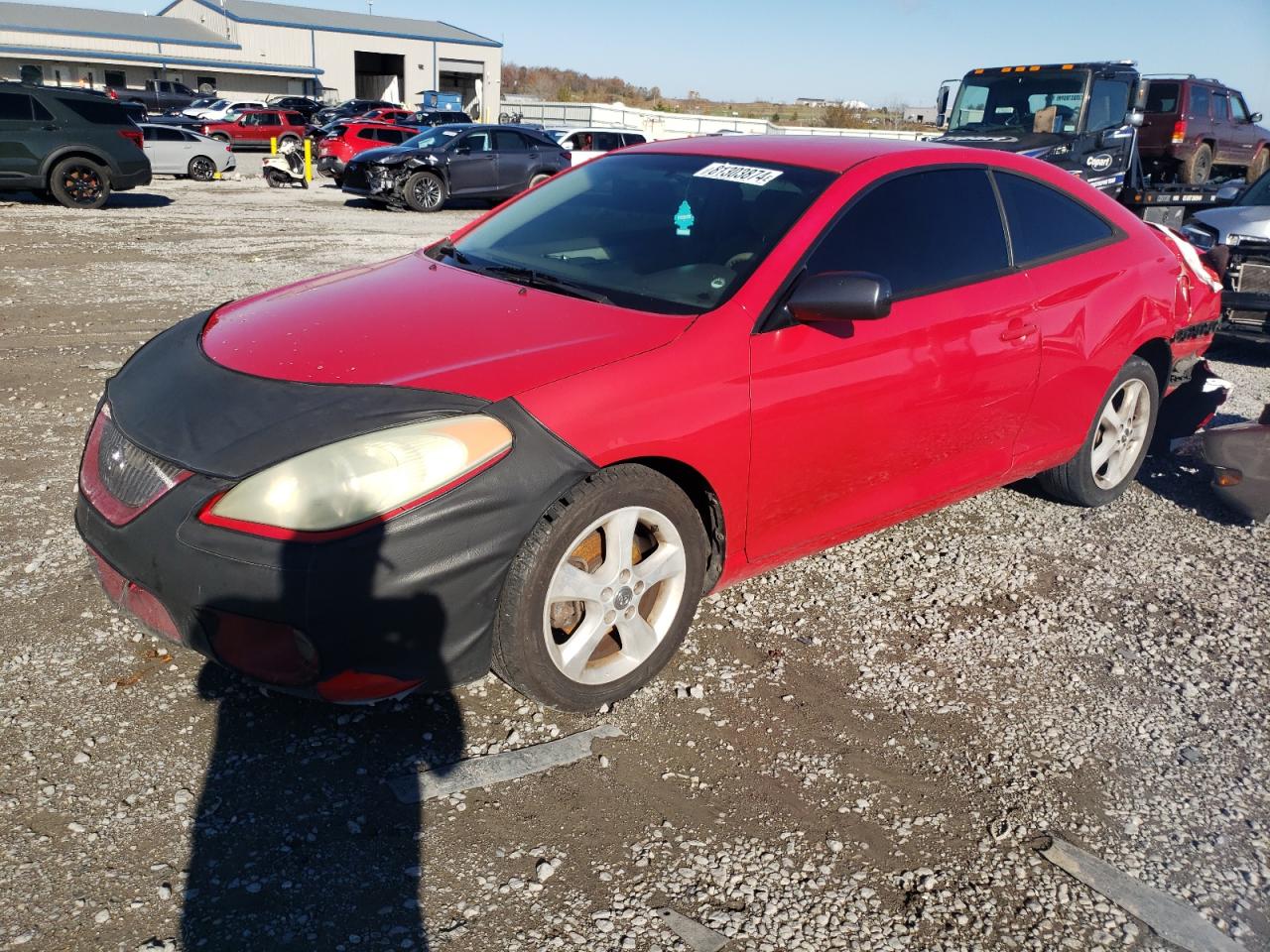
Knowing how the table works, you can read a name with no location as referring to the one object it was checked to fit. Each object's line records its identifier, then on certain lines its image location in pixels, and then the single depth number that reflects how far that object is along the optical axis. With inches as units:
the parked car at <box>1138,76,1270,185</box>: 645.9
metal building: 2223.2
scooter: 895.1
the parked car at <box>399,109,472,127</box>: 1350.9
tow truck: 506.0
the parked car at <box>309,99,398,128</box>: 1530.5
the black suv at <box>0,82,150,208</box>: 617.6
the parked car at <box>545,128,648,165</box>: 936.4
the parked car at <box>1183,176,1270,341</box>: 319.6
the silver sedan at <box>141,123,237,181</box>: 895.1
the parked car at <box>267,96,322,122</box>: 1693.3
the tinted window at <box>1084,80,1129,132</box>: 514.3
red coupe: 104.7
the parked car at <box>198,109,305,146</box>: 1311.5
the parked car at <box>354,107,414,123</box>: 1389.0
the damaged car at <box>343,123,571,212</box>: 713.6
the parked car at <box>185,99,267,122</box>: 1511.9
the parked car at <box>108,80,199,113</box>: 1731.1
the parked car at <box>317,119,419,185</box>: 959.0
